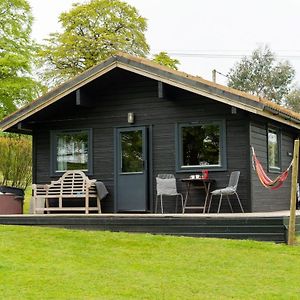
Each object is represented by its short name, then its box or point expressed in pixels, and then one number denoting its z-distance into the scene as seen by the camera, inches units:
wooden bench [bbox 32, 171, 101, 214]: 505.7
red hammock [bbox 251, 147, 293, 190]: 402.6
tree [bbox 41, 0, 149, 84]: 1131.9
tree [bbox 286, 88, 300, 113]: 1593.3
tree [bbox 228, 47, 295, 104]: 1601.9
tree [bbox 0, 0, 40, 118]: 775.7
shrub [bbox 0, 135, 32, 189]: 778.8
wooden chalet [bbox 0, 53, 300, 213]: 477.7
